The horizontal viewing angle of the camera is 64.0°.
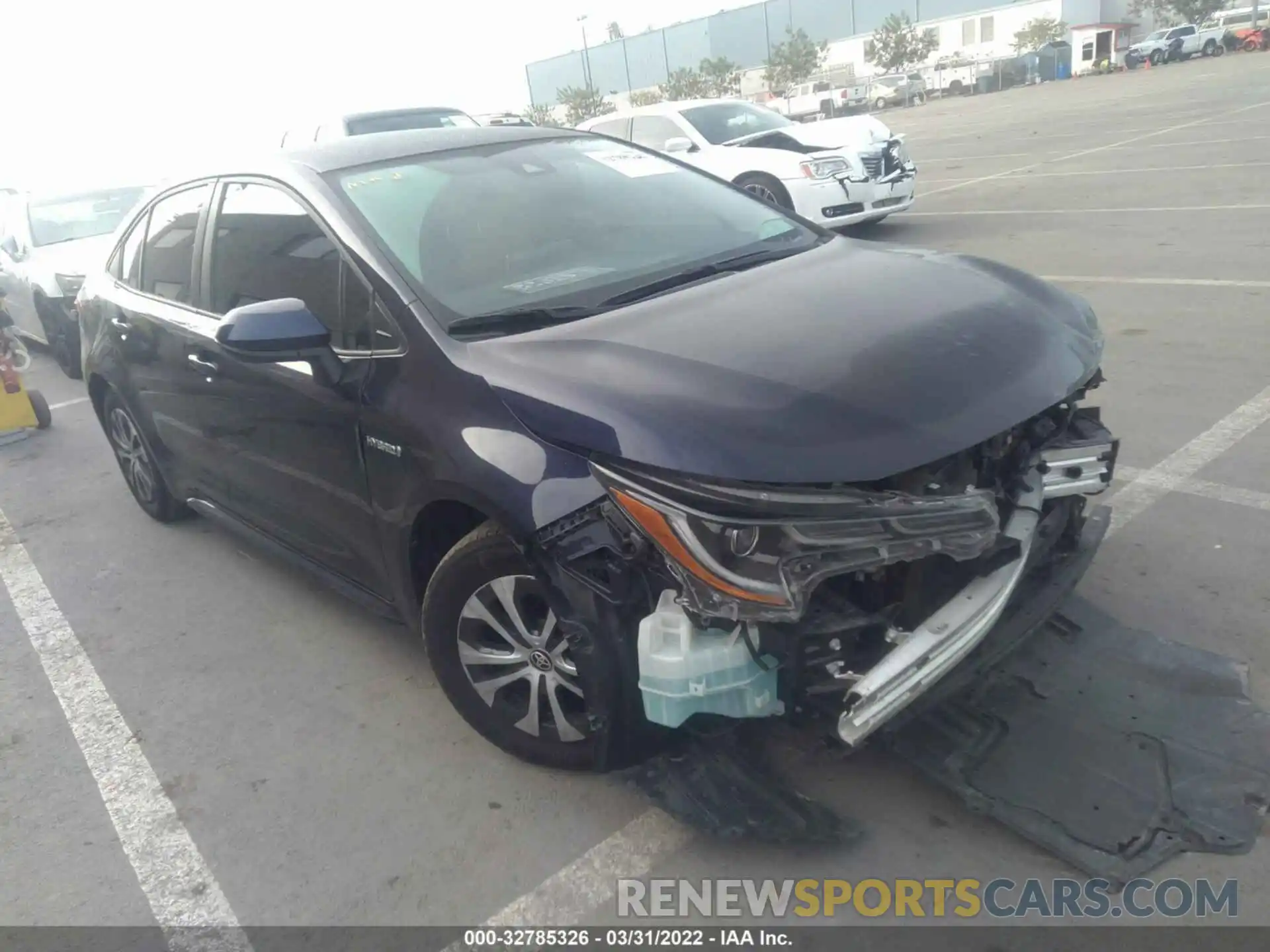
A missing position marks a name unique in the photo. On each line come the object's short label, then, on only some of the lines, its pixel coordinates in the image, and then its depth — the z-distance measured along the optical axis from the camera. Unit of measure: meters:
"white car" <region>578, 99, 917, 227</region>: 10.48
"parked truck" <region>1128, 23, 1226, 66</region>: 47.16
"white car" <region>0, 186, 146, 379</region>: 8.98
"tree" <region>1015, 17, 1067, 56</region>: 67.81
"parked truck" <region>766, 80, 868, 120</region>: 49.66
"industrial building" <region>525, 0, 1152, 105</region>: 76.25
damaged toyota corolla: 2.30
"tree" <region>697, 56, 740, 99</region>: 74.44
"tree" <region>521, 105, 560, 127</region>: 60.66
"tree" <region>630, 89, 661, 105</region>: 77.22
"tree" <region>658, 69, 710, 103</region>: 70.56
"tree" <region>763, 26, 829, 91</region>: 75.06
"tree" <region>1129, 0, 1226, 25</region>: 64.81
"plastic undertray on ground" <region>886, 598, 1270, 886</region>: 2.43
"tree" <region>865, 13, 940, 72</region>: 72.19
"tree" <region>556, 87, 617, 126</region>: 71.50
